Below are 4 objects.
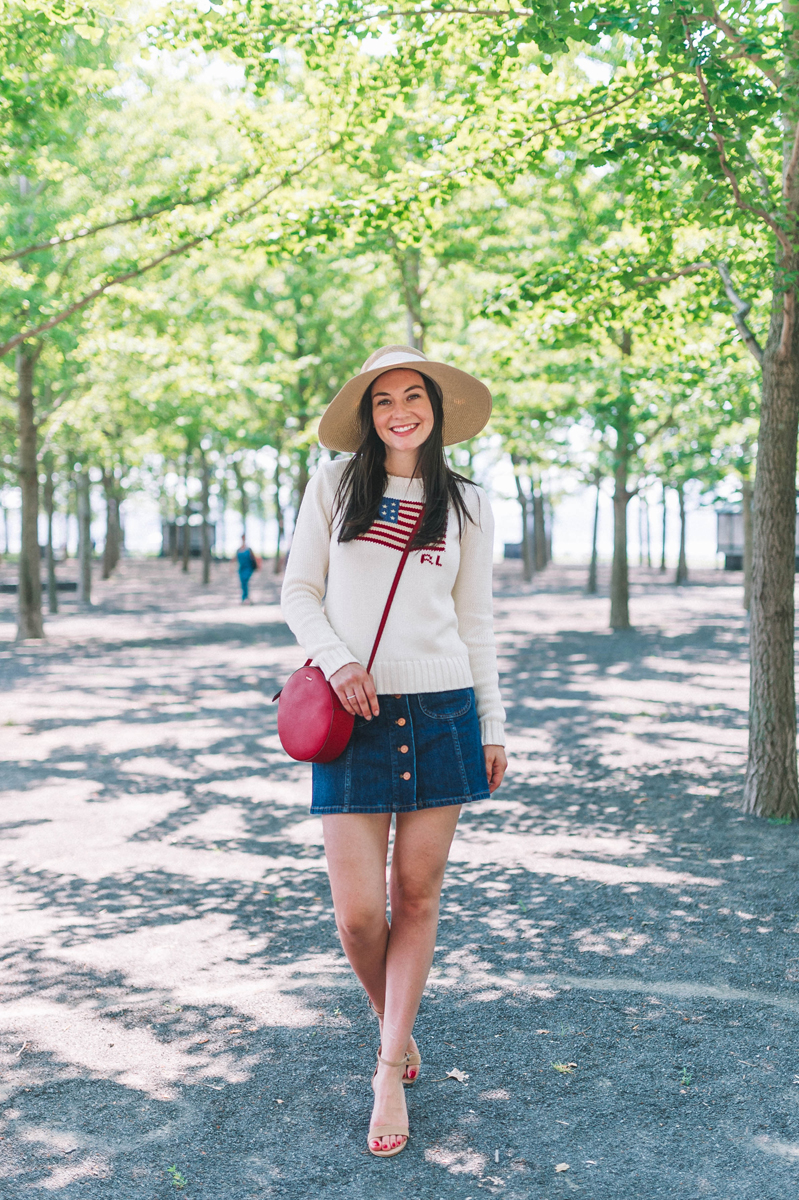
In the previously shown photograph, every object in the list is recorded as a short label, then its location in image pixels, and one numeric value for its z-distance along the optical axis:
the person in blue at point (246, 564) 25.42
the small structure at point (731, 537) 42.53
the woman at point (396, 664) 2.70
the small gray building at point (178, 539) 48.03
